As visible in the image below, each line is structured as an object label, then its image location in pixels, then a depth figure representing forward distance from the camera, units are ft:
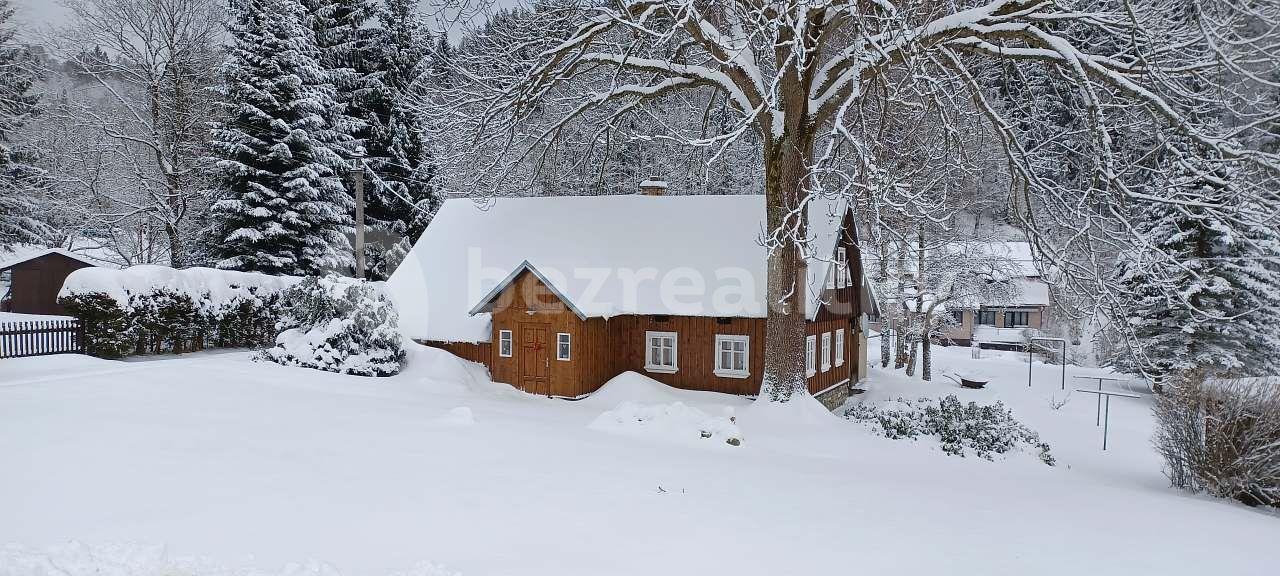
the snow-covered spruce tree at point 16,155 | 84.48
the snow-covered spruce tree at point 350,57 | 95.40
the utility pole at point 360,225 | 86.38
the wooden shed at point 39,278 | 92.73
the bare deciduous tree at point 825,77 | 37.09
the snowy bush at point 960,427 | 42.73
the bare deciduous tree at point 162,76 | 82.64
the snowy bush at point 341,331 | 55.06
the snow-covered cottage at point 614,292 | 56.39
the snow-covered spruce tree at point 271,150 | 80.84
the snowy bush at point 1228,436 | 30.78
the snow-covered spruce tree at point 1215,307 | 73.36
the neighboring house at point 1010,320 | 138.62
